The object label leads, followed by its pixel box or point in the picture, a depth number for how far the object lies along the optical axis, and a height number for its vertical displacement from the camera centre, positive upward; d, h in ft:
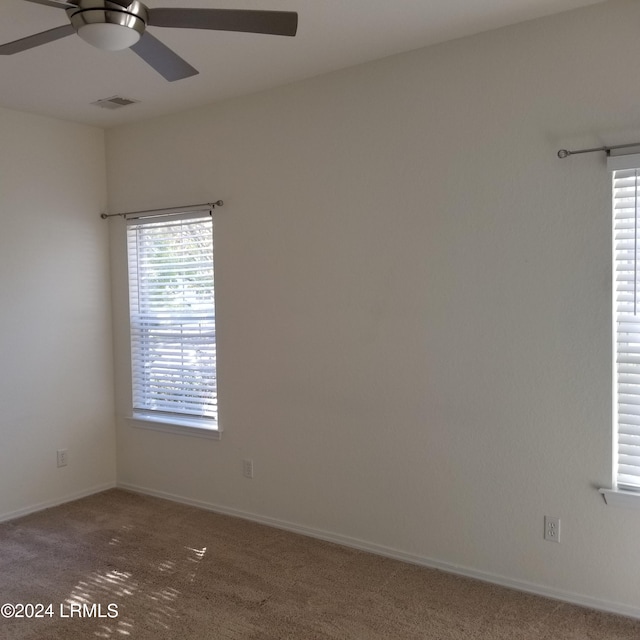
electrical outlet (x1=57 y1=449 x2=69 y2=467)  14.14 -3.79
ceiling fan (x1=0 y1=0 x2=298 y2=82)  6.46 +3.04
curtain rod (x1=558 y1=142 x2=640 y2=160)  8.43 +2.05
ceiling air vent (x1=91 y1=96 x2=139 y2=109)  12.60 +4.16
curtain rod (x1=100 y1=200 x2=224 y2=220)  13.03 +1.98
